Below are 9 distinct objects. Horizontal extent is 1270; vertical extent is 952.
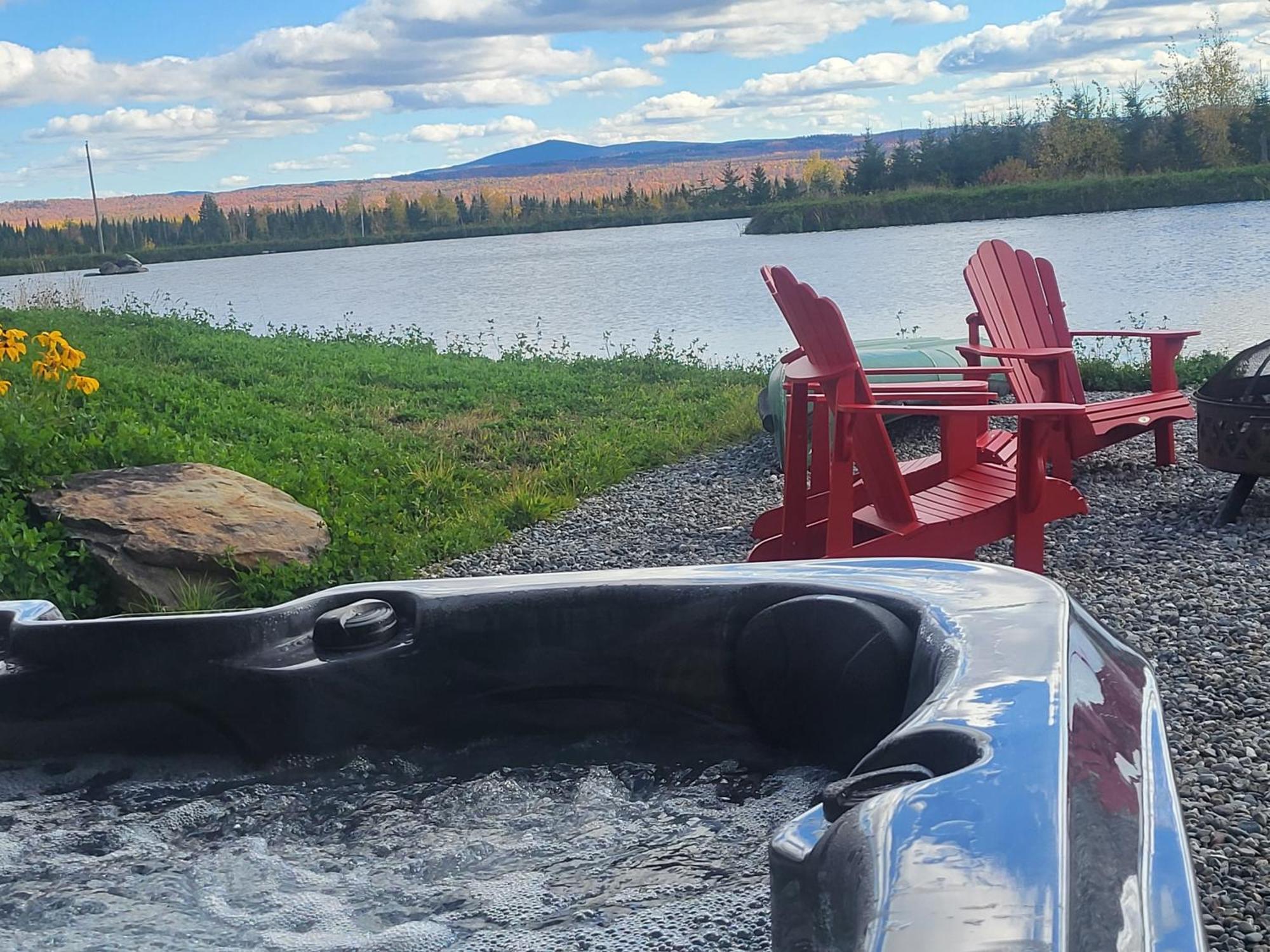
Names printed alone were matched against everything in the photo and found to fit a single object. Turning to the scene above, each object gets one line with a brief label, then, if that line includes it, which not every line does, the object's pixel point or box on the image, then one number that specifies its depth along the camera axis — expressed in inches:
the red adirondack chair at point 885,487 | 154.3
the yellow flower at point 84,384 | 213.5
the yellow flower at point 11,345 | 210.4
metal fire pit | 174.9
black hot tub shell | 40.9
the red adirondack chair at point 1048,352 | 201.8
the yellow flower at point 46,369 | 214.1
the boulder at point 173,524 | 169.0
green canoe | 261.7
